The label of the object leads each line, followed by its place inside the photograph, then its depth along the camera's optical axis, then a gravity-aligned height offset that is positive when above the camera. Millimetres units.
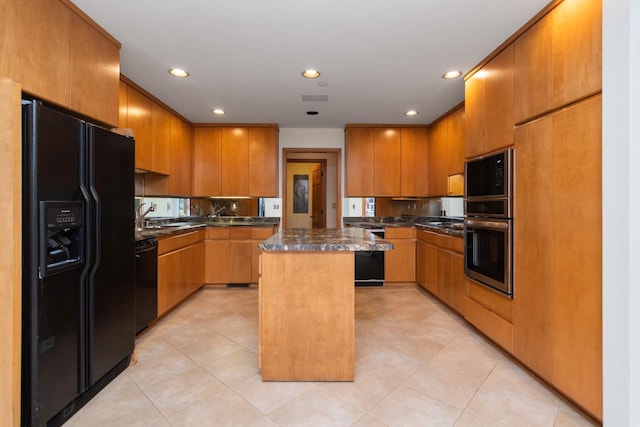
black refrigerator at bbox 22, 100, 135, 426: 1395 -281
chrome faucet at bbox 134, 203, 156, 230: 3115 -59
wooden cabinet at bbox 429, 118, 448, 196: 4020 +722
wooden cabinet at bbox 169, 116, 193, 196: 3832 +715
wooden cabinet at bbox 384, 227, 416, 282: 4164 -649
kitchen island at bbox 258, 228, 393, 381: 1888 -638
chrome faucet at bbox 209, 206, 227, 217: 4695 -7
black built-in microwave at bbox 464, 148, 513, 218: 2180 +202
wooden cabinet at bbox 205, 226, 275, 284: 4086 -623
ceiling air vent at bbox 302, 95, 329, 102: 3346 +1280
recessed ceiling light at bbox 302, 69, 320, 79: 2732 +1276
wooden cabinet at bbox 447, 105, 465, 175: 3582 +869
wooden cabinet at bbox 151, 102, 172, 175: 3371 +858
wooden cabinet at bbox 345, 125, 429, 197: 4500 +789
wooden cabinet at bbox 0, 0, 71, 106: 1471 +882
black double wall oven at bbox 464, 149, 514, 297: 2182 -84
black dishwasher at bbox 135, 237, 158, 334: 2494 -635
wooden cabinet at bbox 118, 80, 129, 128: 2770 +993
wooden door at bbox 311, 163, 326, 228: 5961 +307
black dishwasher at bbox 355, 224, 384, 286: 4168 -806
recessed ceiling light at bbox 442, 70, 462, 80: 2771 +1283
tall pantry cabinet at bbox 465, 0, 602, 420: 1557 +106
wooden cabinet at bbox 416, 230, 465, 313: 3006 -648
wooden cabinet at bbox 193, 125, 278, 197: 4453 +829
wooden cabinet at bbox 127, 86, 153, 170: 2950 +894
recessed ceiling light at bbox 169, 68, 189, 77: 2710 +1276
